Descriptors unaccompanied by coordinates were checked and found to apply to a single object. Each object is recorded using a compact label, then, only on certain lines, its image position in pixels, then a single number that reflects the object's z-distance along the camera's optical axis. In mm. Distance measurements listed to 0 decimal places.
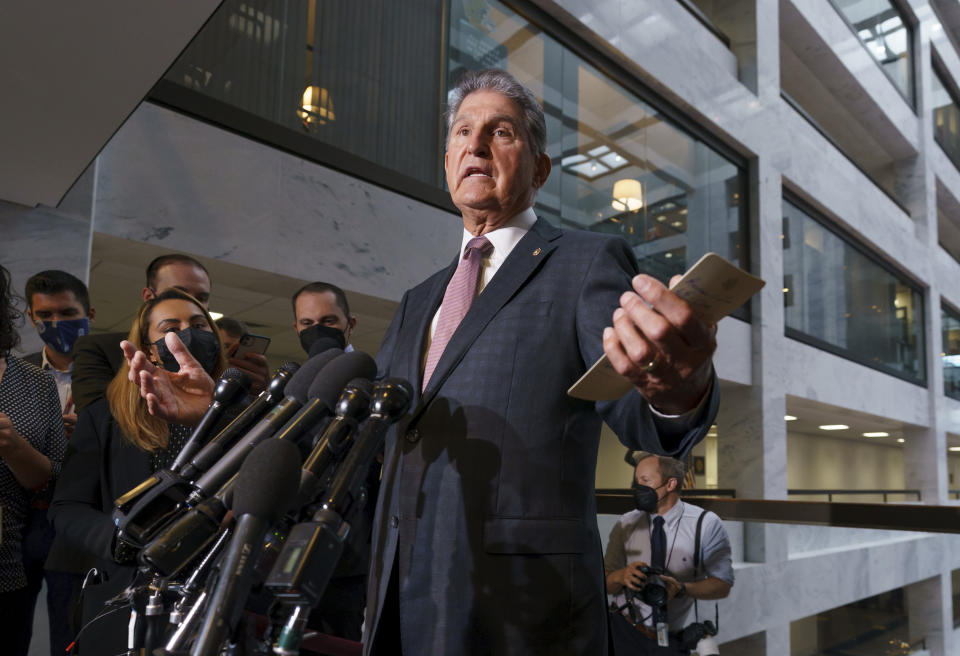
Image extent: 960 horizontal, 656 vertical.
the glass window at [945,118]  14086
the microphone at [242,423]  817
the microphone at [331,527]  569
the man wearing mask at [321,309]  2758
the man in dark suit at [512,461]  807
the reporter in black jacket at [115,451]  1470
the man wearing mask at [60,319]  2418
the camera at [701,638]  2455
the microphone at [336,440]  667
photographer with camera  2543
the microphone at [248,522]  552
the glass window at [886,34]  10938
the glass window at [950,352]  13055
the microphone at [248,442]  750
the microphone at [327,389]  750
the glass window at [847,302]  8938
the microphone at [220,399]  894
